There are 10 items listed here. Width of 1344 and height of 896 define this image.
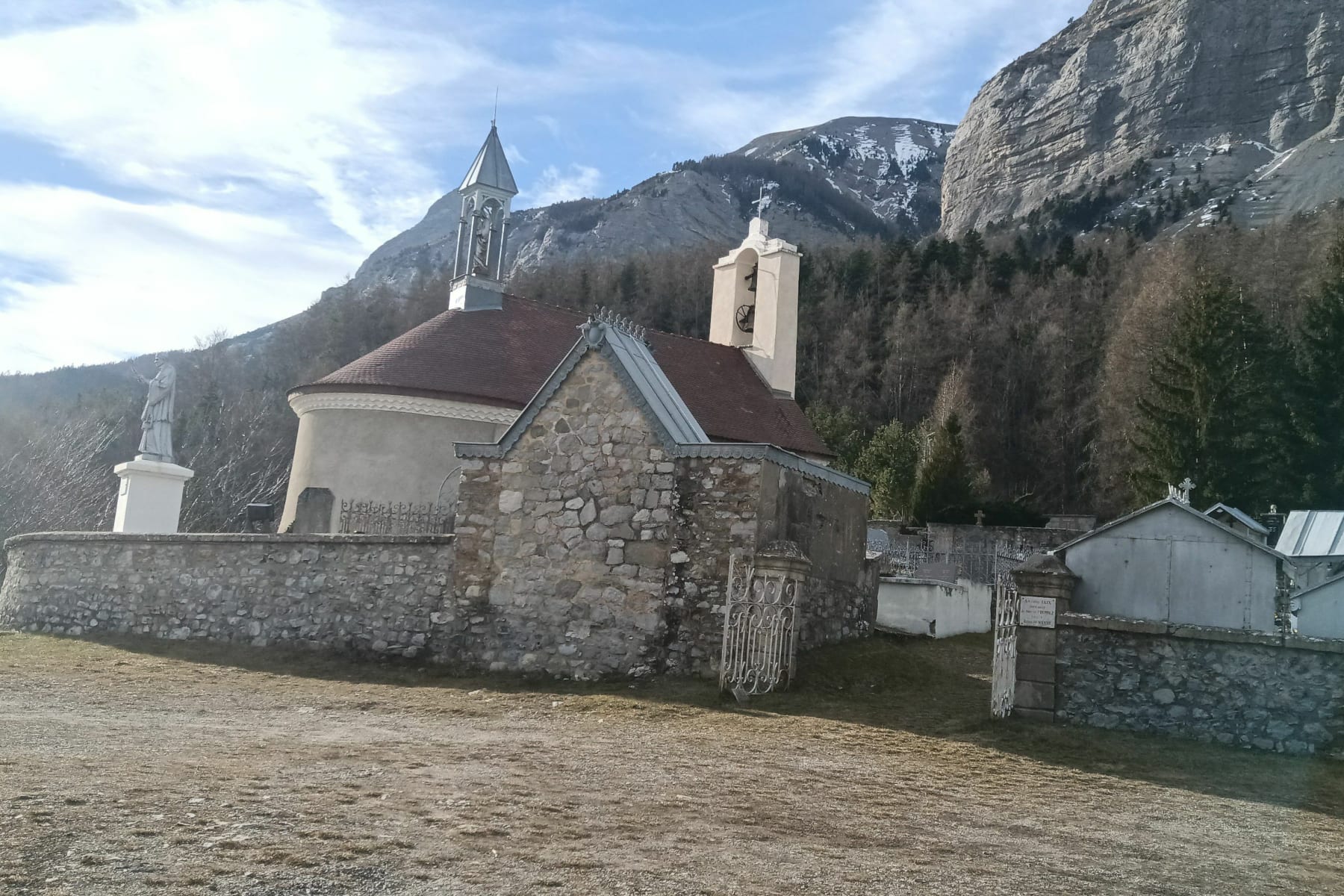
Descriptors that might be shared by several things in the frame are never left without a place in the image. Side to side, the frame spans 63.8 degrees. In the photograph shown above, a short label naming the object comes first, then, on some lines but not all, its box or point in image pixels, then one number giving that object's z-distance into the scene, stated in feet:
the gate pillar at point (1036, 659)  33.06
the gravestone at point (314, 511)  62.44
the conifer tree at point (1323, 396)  97.86
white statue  63.31
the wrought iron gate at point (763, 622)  37.83
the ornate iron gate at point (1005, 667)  33.81
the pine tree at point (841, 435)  131.44
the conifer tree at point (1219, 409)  100.99
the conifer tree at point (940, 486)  113.39
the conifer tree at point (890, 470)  120.06
